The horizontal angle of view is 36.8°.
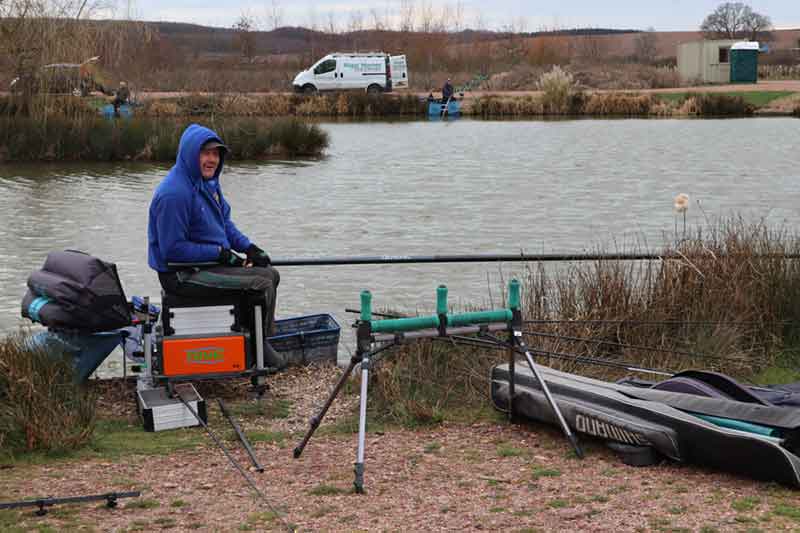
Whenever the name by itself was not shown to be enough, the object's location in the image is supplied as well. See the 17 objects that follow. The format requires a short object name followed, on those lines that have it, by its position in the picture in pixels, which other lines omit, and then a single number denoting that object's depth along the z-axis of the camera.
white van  50.59
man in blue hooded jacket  6.30
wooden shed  60.47
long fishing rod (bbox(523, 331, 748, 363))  6.82
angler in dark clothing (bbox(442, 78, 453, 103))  44.88
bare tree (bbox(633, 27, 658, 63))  92.78
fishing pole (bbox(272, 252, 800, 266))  7.90
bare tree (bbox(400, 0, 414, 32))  79.56
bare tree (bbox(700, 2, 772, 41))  104.62
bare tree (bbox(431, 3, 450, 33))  78.74
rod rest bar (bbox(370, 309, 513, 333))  5.16
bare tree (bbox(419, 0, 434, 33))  79.25
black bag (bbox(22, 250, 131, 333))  6.21
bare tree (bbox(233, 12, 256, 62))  78.12
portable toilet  57.19
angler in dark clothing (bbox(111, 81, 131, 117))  30.55
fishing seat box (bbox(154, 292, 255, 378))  6.25
